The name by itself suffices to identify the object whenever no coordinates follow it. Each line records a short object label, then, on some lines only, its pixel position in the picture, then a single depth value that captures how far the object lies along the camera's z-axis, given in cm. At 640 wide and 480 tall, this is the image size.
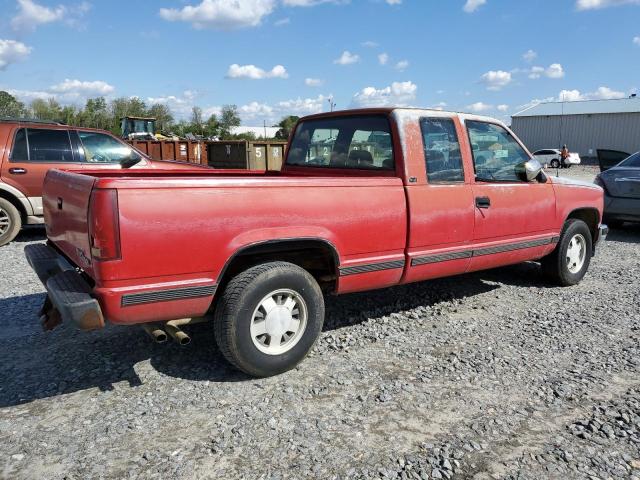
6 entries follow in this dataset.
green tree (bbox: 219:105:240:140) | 9394
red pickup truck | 306
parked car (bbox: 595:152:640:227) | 916
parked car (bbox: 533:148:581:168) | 3741
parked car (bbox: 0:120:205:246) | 804
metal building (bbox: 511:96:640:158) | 4669
